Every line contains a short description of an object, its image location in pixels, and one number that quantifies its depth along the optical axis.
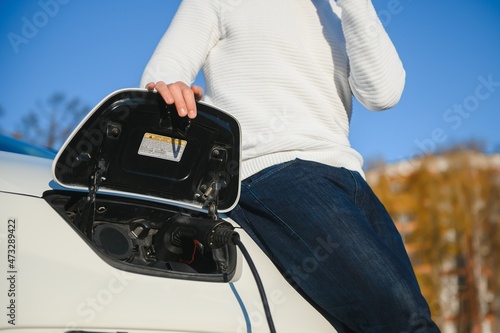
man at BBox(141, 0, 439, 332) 1.75
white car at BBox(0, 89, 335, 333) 1.43
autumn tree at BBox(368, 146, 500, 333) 37.09
